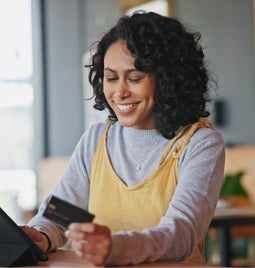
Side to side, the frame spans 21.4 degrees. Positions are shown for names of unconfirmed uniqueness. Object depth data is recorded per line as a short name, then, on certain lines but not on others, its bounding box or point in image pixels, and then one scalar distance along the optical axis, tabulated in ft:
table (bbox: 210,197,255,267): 10.82
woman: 4.58
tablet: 4.20
